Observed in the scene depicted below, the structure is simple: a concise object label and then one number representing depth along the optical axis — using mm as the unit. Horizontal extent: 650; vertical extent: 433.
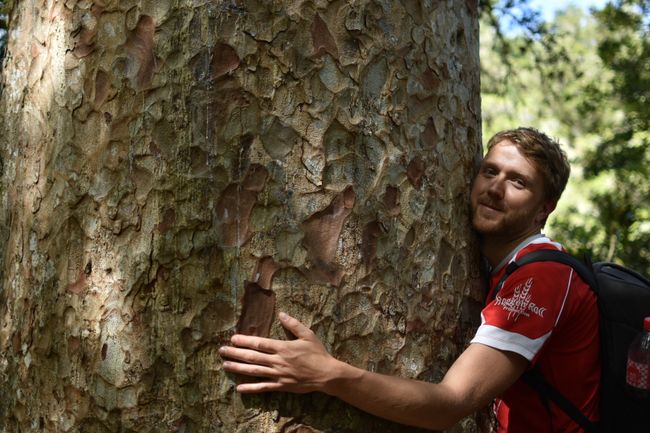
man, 2180
